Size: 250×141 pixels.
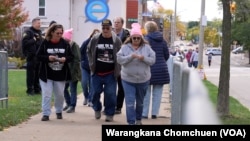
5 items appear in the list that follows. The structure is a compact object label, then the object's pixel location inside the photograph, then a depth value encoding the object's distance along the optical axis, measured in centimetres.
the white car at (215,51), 11132
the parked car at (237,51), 11840
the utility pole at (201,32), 2978
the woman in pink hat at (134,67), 950
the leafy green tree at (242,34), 7981
